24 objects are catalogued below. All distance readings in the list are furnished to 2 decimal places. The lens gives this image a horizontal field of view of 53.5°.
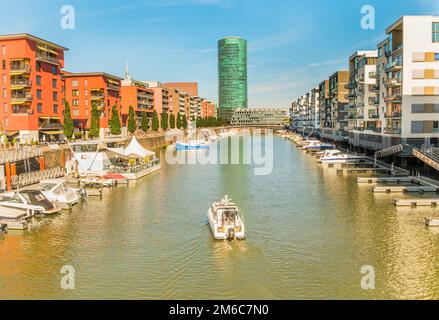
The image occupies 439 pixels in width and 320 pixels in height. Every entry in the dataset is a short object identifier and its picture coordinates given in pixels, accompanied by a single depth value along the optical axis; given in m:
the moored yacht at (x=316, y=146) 107.44
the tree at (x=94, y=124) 87.94
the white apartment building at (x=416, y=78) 59.62
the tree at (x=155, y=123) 136.12
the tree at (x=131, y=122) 112.62
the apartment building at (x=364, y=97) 82.94
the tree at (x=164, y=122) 146.75
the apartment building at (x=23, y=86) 69.44
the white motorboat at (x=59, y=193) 40.12
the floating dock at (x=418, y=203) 39.39
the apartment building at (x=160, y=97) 169.76
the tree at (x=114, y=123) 99.44
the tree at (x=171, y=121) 162.25
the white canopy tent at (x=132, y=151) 63.16
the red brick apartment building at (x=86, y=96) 101.62
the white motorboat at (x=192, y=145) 119.37
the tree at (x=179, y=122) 172.02
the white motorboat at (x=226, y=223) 29.58
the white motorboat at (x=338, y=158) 74.94
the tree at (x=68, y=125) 77.19
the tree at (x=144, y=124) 126.38
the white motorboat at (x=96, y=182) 51.22
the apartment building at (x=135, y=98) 133.88
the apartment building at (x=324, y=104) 150.62
